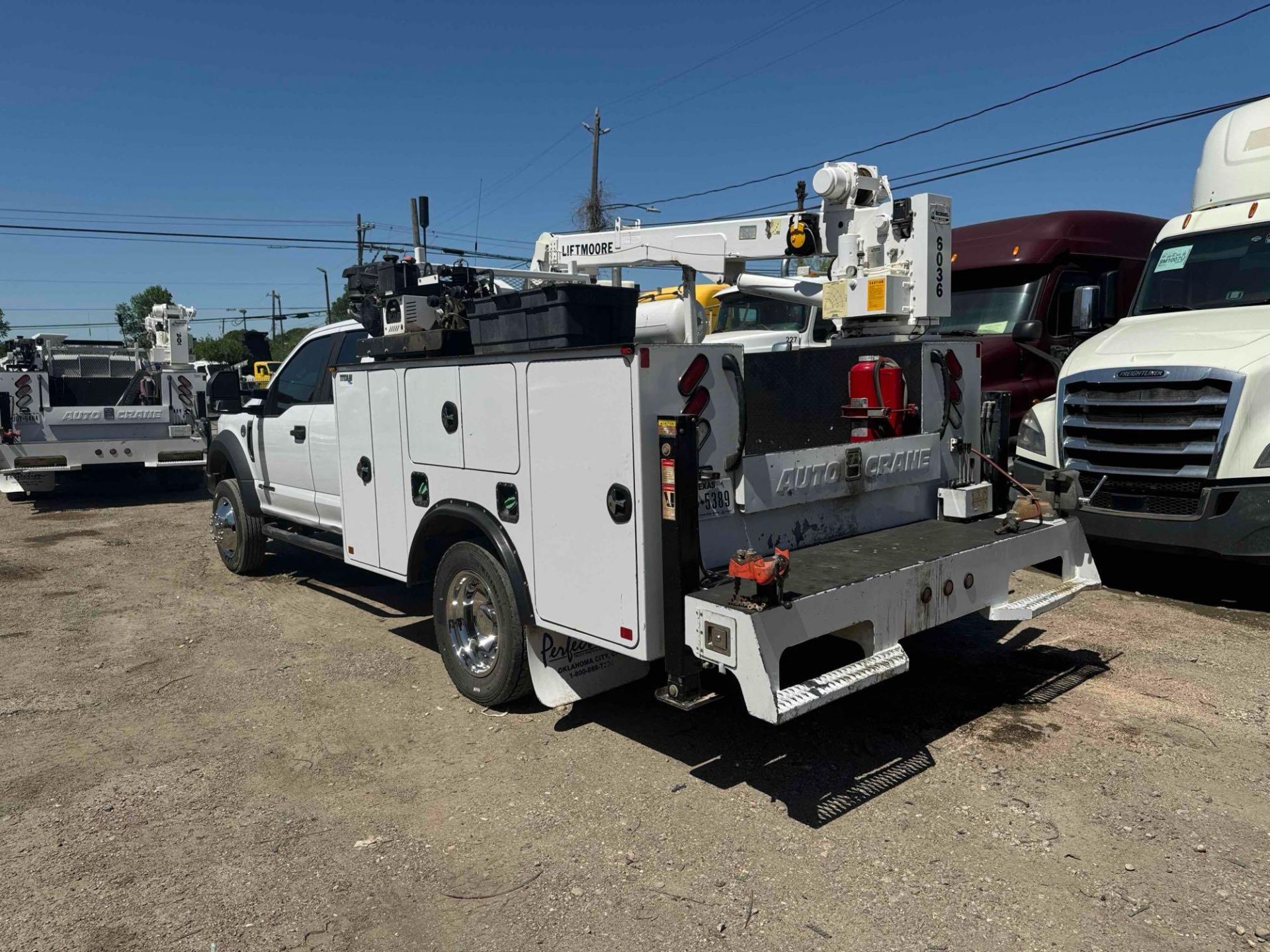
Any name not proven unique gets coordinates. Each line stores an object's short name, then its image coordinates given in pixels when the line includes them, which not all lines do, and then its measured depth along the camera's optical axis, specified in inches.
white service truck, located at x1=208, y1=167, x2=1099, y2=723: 146.8
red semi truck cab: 379.6
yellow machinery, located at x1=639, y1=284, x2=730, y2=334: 386.2
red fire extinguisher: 198.1
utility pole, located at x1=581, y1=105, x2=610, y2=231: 1222.6
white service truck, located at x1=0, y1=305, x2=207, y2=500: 505.4
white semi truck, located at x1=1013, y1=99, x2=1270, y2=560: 243.9
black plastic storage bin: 161.6
